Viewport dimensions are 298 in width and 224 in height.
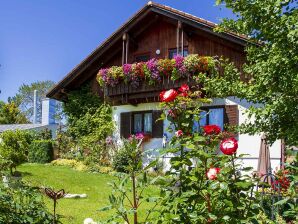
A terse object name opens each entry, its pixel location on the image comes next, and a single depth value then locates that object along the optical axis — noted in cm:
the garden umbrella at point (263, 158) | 1107
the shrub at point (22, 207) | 321
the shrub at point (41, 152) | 1827
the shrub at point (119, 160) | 1522
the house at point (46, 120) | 3259
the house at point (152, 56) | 1467
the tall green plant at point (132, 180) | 266
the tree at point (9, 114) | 4138
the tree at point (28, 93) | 5441
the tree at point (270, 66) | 541
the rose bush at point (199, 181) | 257
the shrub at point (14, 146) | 1171
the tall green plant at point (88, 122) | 1700
